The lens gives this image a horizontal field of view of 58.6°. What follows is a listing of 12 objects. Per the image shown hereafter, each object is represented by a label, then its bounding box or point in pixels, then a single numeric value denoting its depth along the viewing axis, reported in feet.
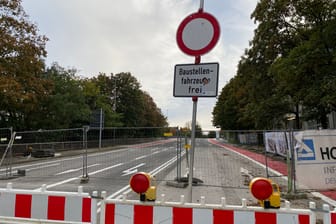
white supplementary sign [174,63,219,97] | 12.43
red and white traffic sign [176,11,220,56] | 12.87
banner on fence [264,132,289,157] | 53.04
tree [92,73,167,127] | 201.14
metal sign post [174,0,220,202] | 12.63
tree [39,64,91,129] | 98.94
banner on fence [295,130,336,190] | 26.27
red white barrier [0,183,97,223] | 10.77
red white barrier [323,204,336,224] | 8.64
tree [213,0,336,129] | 57.11
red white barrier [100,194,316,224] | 9.07
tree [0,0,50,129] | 68.39
